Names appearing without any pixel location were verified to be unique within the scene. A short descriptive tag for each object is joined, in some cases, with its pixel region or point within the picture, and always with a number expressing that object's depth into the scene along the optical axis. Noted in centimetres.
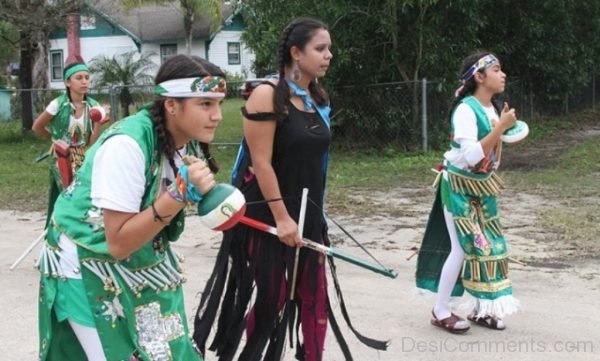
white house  3703
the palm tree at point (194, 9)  2914
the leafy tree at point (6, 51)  1983
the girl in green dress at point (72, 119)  673
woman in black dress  365
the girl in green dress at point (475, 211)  475
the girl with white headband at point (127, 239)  240
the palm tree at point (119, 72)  2889
